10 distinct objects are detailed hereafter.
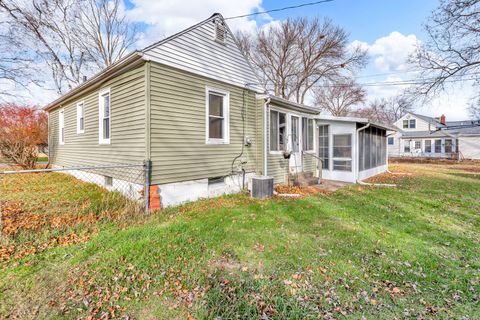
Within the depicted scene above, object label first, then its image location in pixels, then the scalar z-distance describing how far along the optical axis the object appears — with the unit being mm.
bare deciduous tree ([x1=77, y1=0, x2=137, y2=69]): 19391
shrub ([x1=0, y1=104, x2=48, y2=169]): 11711
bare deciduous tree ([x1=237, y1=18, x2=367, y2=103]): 22562
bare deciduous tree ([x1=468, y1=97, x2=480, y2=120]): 14541
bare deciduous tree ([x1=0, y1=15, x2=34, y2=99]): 9398
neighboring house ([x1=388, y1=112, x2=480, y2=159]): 24531
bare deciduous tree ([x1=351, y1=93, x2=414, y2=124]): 43822
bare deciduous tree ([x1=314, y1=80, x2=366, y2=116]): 30644
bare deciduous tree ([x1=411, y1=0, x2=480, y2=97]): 12031
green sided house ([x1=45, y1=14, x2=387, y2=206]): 5734
